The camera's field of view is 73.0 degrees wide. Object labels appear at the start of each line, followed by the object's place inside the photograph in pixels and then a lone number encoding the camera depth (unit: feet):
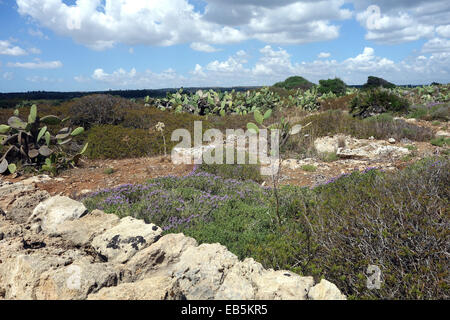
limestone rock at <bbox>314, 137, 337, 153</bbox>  29.14
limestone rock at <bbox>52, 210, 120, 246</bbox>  10.11
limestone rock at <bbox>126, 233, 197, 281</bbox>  8.25
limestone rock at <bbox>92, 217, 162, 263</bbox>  9.05
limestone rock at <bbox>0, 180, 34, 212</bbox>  13.23
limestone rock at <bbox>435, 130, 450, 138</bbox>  30.18
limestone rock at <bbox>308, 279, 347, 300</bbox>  6.41
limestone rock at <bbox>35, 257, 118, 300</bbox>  6.44
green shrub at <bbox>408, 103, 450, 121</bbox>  41.37
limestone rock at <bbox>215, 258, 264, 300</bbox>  6.82
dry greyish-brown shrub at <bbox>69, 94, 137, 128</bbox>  39.81
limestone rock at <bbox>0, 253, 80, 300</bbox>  6.86
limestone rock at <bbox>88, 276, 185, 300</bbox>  6.04
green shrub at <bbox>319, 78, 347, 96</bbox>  94.07
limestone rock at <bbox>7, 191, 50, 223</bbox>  12.57
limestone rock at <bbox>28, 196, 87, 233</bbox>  10.88
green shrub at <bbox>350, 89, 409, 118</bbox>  43.45
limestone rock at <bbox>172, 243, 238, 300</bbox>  7.11
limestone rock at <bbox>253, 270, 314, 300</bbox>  6.69
